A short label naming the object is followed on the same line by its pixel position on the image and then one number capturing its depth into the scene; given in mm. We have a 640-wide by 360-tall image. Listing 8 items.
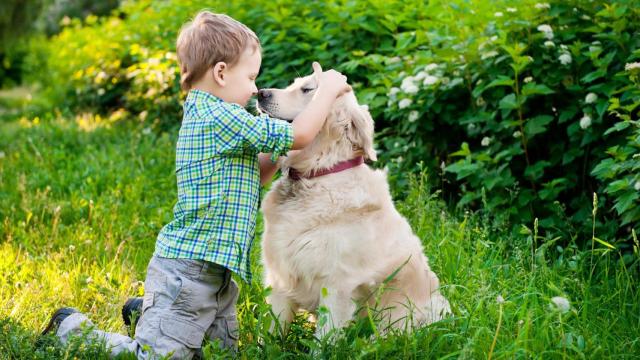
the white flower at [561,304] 2636
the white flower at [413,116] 4961
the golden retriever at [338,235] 3094
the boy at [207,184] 3000
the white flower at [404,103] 4848
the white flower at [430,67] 4902
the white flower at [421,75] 4848
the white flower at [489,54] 4617
